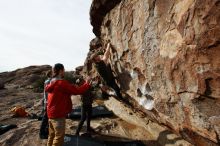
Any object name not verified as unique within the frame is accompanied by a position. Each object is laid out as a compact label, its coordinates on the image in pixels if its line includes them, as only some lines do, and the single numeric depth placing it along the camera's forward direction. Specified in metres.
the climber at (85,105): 4.18
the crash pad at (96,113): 5.14
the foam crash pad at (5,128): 4.75
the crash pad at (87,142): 3.71
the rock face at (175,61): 2.91
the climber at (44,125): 4.11
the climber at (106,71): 5.12
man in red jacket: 3.20
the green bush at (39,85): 10.47
